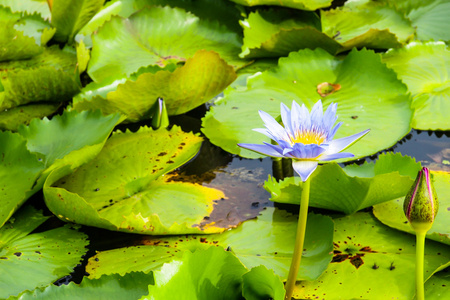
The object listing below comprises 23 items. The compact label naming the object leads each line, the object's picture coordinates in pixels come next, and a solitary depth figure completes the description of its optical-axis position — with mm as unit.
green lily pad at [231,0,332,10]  3132
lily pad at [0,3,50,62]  2965
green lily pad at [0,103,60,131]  2833
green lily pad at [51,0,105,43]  3112
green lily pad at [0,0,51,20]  3764
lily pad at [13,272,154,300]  2482
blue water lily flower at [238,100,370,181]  2446
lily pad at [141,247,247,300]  2424
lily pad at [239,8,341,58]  2925
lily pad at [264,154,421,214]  2573
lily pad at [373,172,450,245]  2579
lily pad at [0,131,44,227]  2619
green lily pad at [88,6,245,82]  3061
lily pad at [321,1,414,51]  3180
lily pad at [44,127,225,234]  2600
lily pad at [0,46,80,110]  2832
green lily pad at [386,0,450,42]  3290
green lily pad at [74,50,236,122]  2751
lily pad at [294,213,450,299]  2541
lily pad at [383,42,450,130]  2808
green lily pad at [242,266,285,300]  2450
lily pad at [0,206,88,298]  2554
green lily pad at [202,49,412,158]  2763
